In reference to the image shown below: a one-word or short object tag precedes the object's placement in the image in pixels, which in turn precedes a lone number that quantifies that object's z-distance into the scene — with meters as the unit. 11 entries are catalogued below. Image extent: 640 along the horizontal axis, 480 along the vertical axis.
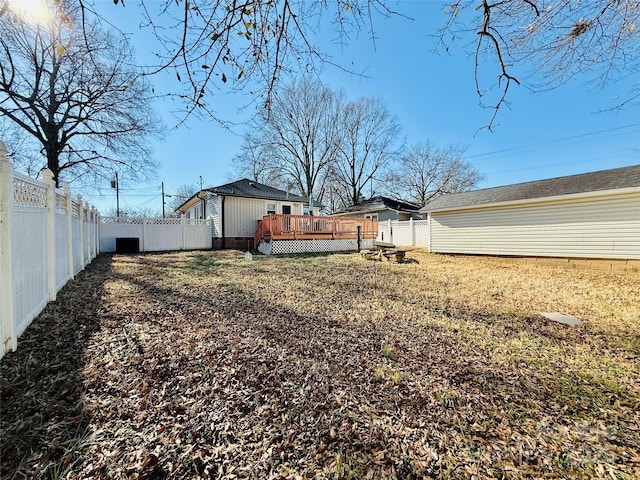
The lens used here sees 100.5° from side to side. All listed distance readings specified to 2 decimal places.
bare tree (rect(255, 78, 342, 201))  20.83
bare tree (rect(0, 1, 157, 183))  10.95
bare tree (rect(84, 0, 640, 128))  2.14
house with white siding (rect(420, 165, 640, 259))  7.87
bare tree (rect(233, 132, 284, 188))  23.81
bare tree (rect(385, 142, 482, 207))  28.64
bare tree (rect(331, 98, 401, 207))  23.95
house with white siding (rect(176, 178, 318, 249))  14.04
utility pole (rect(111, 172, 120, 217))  15.07
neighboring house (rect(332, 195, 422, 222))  23.72
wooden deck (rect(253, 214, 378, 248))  11.90
